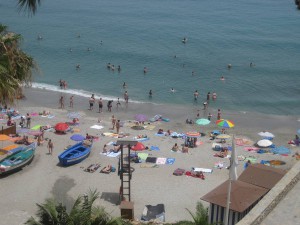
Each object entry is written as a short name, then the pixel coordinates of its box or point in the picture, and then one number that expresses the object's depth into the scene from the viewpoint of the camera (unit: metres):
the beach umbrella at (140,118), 35.91
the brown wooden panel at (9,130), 31.39
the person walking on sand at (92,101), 41.88
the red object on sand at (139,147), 29.12
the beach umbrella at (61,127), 32.91
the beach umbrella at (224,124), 34.19
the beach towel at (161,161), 28.06
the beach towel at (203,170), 26.87
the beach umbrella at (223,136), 32.84
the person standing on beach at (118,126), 34.61
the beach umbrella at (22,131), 32.50
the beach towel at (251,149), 31.46
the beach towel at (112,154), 29.10
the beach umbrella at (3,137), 28.71
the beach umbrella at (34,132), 32.22
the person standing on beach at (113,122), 35.62
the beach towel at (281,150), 30.56
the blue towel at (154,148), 30.58
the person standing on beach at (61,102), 42.38
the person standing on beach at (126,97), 44.38
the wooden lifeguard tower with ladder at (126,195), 20.23
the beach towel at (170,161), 28.13
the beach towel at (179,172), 26.34
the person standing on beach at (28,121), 34.62
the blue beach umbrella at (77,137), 31.52
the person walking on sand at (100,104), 41.06
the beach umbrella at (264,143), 31.83
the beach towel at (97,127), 35.32
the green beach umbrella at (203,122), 35.34
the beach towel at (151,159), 28.25
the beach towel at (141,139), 32.53
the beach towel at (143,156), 28.83
